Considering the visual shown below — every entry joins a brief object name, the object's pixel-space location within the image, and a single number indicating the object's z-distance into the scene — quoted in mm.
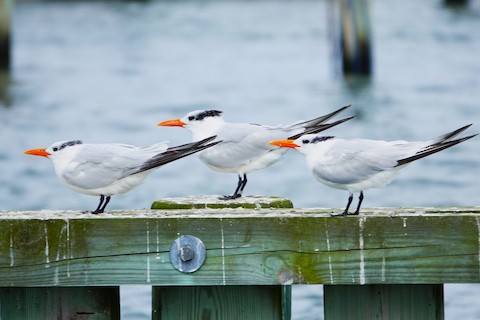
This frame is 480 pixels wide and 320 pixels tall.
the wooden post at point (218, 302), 7785
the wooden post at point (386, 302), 7656
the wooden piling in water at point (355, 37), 44094
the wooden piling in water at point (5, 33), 48500
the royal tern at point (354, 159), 8750
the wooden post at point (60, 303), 7824
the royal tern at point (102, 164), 8930
